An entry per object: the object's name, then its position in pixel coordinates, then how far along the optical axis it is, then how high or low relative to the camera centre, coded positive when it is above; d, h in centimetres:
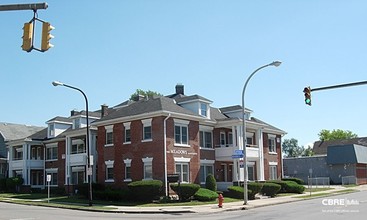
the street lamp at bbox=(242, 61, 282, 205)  2875 +69
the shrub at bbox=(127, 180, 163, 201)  3166 -221
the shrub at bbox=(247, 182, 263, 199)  3534 -261
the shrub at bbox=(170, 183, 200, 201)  3155 -233
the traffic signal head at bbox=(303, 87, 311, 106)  2064 +284
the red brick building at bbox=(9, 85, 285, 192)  3494 +124
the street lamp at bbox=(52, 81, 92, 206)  2844 -24
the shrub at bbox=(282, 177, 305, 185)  4703 -260
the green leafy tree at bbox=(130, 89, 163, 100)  7773 +1188
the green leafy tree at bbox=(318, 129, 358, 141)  12775 +607
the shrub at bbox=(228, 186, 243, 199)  3541 -284
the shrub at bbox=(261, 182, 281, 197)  3762 -282
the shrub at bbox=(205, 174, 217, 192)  3631 -213
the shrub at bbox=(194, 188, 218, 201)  3186 -276
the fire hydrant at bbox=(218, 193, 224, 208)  2769 -277
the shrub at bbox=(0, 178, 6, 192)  5051 -266
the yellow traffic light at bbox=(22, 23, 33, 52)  1103 +314
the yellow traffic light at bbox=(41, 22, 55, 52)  1110 +317
